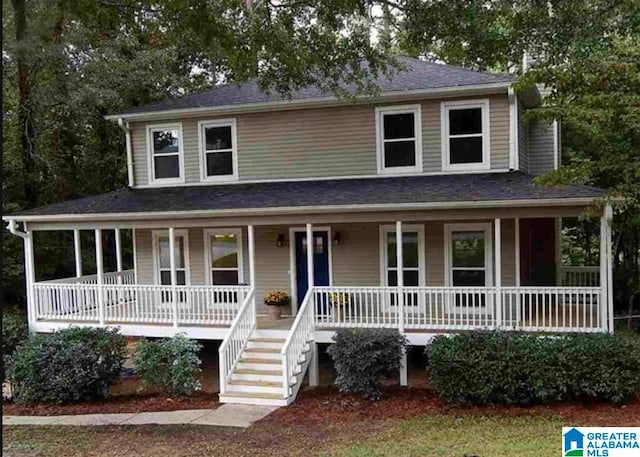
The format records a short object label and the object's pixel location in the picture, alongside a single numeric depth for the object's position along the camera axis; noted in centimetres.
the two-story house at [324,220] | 1105
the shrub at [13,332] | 1300
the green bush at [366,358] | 1033
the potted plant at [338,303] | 1171
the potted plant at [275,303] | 1329
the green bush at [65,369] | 1095
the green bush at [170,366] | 1086
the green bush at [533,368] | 915
